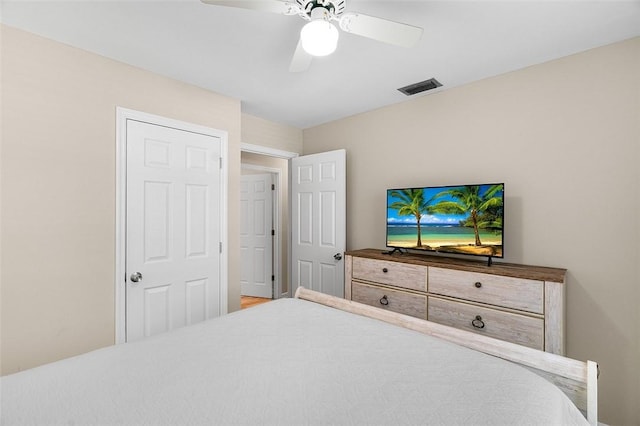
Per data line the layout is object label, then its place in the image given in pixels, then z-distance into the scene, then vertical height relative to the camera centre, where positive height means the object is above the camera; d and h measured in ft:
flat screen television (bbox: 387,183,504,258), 7.38 -0.14
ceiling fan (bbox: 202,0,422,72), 4.53 +3.01
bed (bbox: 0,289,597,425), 2.90 -1.89
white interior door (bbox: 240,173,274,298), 15.19 -1.10
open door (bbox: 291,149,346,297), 10.96 -0.29
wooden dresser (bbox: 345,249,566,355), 6.05 -1.88
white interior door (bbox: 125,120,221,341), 7.70 -0.41
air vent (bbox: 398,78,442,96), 8.46 +3.66
